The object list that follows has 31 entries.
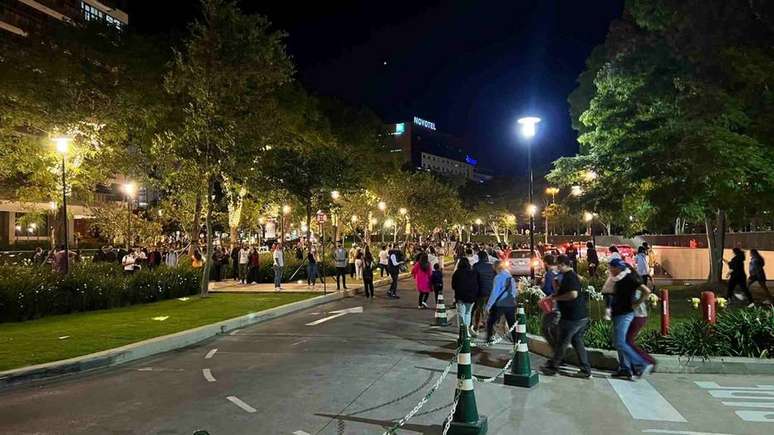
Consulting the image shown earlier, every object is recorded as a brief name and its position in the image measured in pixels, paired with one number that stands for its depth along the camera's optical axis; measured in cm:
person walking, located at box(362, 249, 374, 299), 2083
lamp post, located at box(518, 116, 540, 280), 1980
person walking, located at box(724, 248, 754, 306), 1647
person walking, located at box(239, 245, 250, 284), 2702
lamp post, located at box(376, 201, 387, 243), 4963
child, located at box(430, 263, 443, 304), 1742
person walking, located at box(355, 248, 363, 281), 2515
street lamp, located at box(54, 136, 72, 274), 1808
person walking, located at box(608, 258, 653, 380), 893
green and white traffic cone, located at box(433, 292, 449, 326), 1475
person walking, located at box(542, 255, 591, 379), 906
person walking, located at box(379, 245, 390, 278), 2544
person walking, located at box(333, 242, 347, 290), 2298
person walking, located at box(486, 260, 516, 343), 1170
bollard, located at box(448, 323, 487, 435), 611
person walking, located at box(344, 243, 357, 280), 3080
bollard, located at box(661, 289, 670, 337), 1019
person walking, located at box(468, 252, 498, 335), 1325
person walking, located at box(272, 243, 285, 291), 2328
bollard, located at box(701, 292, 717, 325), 1013
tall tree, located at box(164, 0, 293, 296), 2034
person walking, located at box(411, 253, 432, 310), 1794
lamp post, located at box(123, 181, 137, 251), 3161
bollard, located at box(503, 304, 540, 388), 856
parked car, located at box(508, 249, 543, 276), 3039
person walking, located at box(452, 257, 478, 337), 1284
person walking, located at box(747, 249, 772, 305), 1673
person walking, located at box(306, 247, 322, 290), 2451
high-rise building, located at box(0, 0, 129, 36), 5588
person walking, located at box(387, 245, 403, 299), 2127
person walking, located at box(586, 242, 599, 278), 2450
